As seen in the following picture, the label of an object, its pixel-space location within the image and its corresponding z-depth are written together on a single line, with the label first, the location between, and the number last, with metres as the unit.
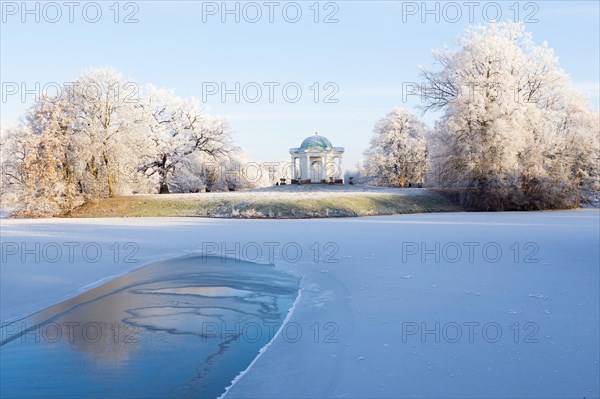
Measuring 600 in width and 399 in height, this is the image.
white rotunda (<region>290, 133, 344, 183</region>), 55.78
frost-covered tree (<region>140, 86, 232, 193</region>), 51.34
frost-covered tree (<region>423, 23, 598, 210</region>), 33.22
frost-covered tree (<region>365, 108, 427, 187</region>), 61.41
